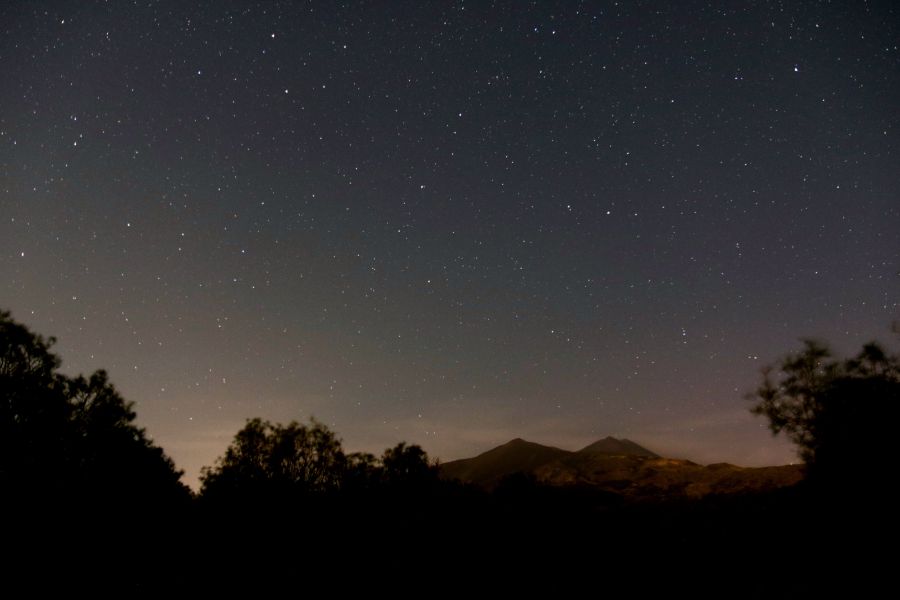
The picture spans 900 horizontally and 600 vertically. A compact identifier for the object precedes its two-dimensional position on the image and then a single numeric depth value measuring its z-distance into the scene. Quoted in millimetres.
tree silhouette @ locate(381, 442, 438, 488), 33253
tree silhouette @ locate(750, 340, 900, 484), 23781
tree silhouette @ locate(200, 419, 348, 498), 37281
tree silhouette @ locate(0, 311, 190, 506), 25203
